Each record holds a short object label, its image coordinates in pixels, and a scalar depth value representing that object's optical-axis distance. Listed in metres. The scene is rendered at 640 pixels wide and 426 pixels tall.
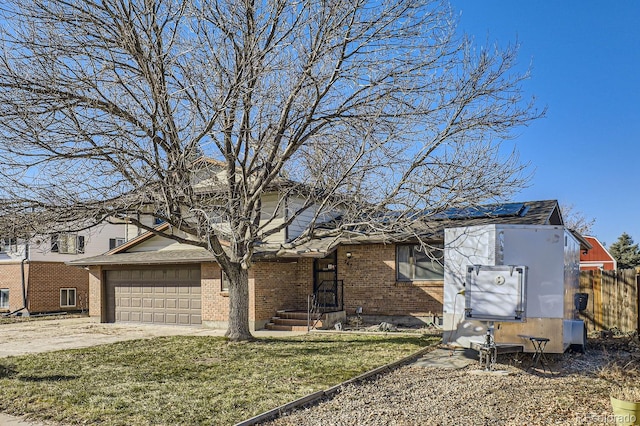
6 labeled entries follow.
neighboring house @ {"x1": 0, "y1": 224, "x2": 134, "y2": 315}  24.20
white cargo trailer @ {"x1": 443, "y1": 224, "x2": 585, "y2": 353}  9.08
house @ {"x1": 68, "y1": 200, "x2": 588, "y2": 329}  16.17
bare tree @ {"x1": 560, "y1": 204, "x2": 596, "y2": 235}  41.88
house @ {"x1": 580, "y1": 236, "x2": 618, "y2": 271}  36.52
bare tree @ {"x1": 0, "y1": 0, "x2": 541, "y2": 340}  9.77
